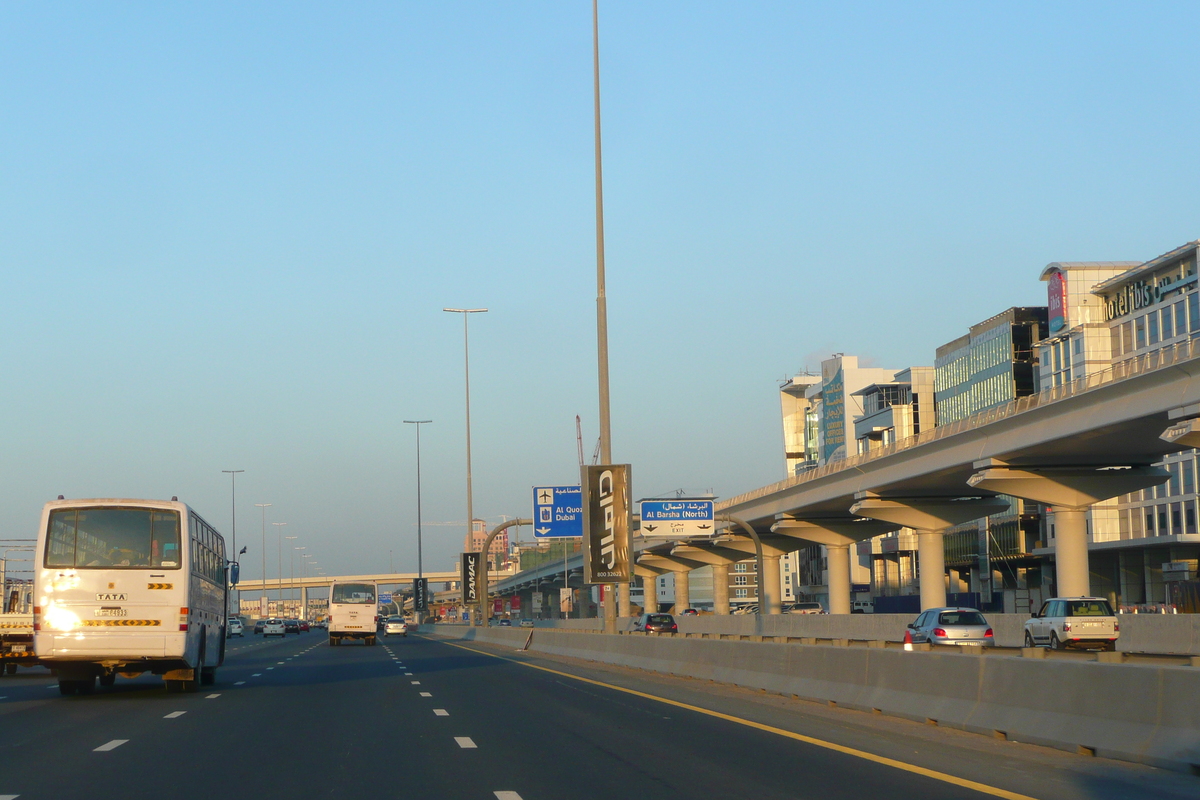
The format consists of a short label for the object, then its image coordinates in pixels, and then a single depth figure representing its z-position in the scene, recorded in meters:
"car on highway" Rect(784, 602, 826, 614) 114.93
